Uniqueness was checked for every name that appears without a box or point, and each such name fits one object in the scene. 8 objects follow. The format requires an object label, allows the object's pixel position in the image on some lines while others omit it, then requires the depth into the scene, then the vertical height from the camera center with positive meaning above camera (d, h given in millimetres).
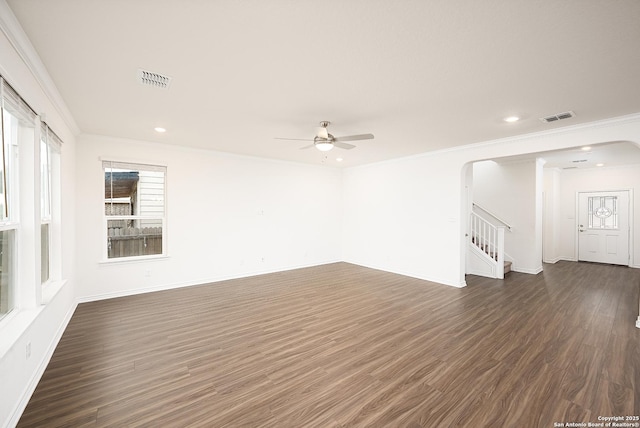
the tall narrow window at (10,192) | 1955 +154
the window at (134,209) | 4598 +35
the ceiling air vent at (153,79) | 2441 +1276
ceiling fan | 3408 +930
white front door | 7078 -462
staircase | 5934 -927
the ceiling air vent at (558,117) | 3288 +1219
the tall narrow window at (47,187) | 2854 +276
